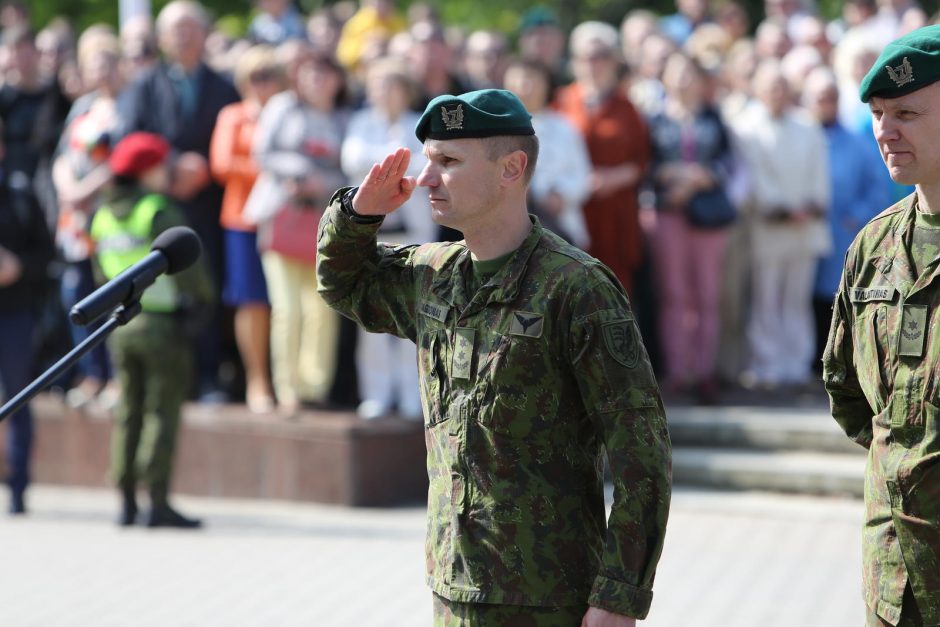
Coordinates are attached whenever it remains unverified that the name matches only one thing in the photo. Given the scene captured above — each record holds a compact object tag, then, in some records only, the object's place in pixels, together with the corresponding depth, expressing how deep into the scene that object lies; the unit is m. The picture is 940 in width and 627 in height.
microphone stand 7.31
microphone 7.65
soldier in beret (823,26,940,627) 6.79
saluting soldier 6.86
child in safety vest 17.28
